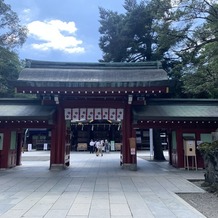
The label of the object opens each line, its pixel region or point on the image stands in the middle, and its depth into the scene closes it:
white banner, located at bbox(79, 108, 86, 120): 15.47
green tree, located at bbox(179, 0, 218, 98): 13.24
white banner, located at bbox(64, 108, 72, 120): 15.44
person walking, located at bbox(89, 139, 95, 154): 33.19
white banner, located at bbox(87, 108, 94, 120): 15.51
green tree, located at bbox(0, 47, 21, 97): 35.69
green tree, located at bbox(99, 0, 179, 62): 23.06
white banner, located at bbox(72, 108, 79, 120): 15.41
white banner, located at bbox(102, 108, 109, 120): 15.56
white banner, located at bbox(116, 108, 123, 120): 15.51
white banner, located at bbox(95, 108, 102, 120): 15.55
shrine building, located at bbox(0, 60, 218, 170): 14.03
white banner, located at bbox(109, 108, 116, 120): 15.49
